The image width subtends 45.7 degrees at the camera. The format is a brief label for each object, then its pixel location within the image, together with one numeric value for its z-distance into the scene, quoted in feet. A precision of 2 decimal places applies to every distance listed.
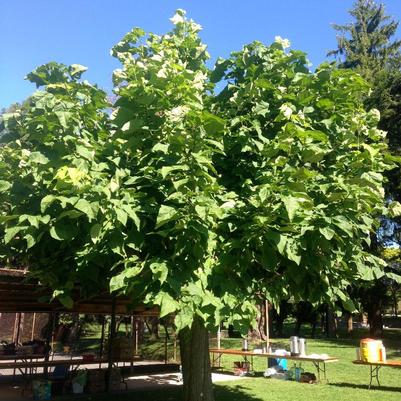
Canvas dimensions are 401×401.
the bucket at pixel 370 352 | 38.52
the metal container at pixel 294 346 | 41.81
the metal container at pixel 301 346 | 41.67
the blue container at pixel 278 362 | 46.19
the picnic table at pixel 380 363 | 36.31
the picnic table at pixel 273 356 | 39.09
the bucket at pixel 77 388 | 36.37
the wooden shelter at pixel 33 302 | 29.45
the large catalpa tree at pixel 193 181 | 13.94
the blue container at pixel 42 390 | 33.40
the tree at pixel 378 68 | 74.95
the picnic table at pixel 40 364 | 37.83
